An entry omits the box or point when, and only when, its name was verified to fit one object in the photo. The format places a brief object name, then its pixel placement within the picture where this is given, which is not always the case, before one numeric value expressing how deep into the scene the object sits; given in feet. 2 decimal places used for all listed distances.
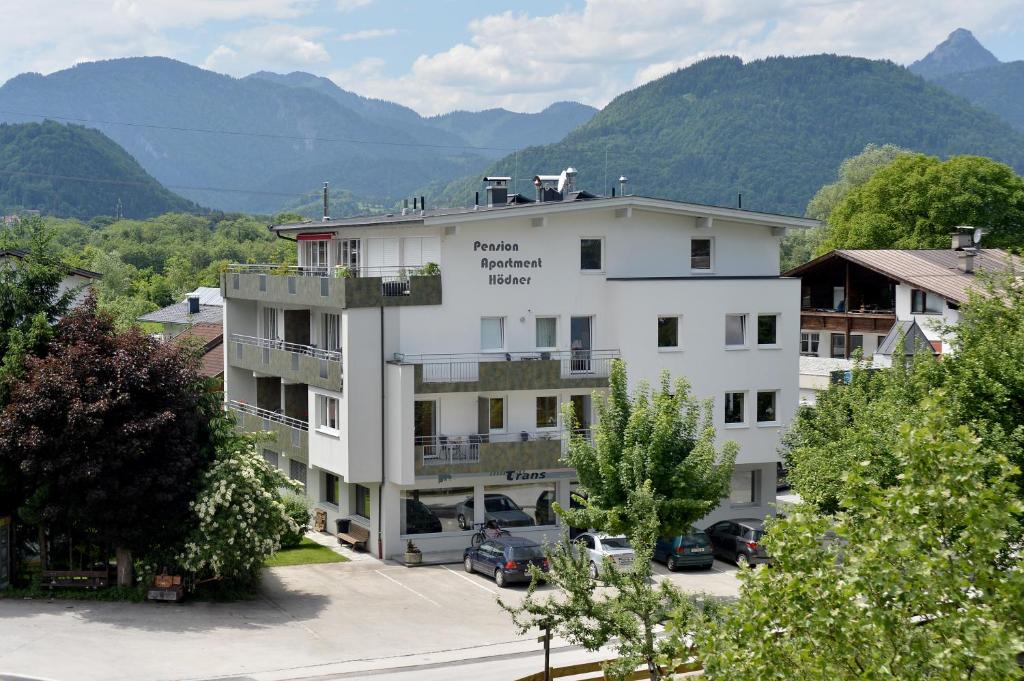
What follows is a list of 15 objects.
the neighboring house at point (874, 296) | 202.69
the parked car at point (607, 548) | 125.08
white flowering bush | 108.58
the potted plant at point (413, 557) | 131.44
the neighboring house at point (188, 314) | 269.03
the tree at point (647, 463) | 104.99
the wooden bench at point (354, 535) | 137.90
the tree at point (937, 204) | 264.52
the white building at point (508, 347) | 134.62
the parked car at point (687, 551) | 129.39
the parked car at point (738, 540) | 130.82
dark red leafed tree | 105.50
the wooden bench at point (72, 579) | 111.34
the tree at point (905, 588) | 37.11
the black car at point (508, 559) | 121.80
